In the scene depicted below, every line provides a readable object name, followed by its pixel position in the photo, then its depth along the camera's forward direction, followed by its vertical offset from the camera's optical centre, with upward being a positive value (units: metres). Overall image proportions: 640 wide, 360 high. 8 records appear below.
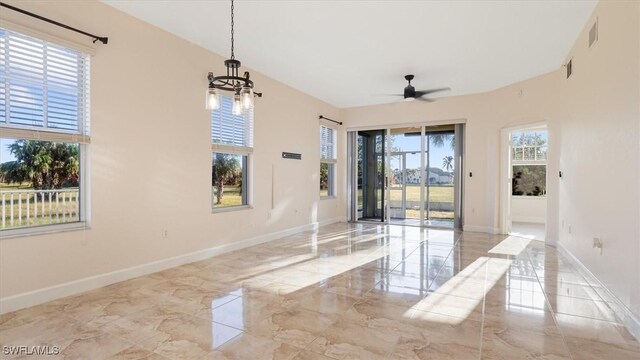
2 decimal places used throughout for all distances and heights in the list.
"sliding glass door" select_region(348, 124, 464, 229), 7.59 +0.12
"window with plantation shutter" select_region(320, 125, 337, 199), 7.85 +0.46
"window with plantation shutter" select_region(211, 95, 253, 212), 4.93 +0.35
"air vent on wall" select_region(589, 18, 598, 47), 3.49 +1.64
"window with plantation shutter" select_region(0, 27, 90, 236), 2.88 +0.42
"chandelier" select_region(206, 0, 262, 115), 2.75 +0.74
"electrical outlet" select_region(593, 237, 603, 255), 3.32 -0.66
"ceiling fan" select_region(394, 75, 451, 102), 5.55 +1.51
